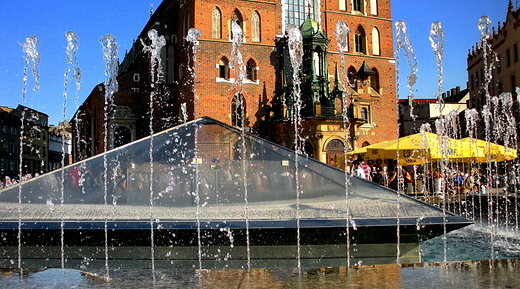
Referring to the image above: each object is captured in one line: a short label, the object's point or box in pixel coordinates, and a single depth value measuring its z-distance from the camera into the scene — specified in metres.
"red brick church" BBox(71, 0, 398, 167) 26.09
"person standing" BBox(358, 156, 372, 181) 15.22
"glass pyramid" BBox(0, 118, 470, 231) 6.25
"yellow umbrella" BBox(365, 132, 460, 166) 14.28
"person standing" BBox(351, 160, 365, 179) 14.95
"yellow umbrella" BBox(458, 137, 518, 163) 14.73
